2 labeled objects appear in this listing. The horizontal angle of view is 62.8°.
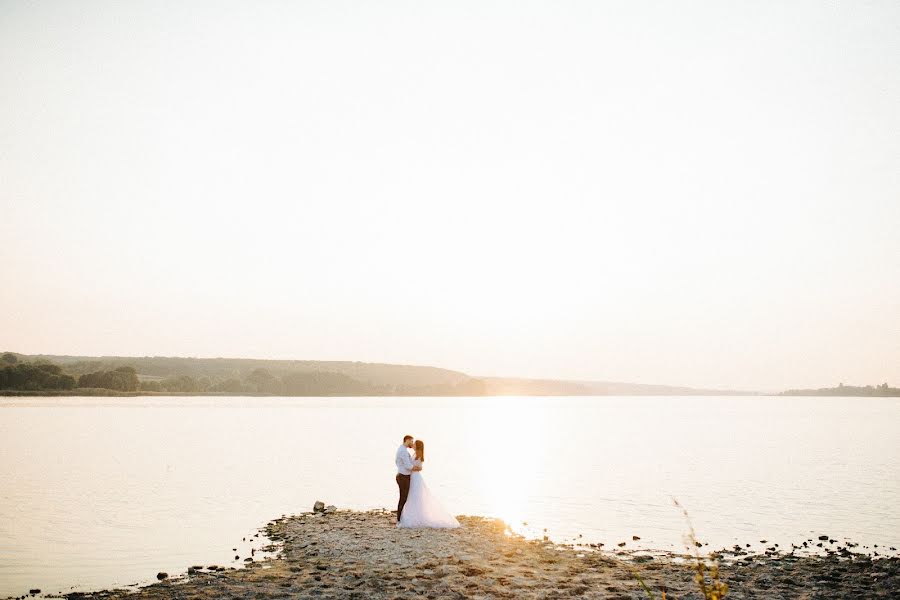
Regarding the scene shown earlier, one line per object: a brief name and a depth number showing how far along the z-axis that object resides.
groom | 23.77
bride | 24.28
